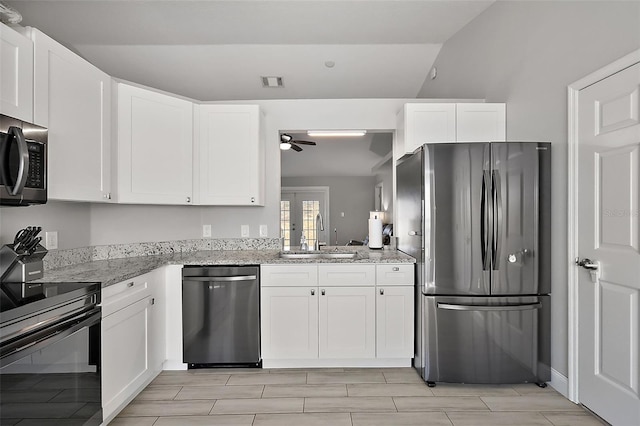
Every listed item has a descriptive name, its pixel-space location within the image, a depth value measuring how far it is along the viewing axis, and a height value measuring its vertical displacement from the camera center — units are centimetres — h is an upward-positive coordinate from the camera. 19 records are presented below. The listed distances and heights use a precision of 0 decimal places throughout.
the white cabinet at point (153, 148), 278 +52
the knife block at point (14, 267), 181 -27
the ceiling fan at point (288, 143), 471 +96
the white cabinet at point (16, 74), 174 +69
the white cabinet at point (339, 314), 287 -80
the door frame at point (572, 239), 232 -18
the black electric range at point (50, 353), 140 -61
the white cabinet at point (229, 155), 322 +51
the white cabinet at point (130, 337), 204 -80
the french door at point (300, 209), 1016 +8
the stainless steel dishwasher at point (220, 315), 284 -80
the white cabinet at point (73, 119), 200 +57
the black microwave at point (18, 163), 164 +23
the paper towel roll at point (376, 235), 359 -23
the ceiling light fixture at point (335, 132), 374 +83
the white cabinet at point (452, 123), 309 +77
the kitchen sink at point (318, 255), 310 -37
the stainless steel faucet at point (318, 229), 341 -16
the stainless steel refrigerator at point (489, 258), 253 -32
